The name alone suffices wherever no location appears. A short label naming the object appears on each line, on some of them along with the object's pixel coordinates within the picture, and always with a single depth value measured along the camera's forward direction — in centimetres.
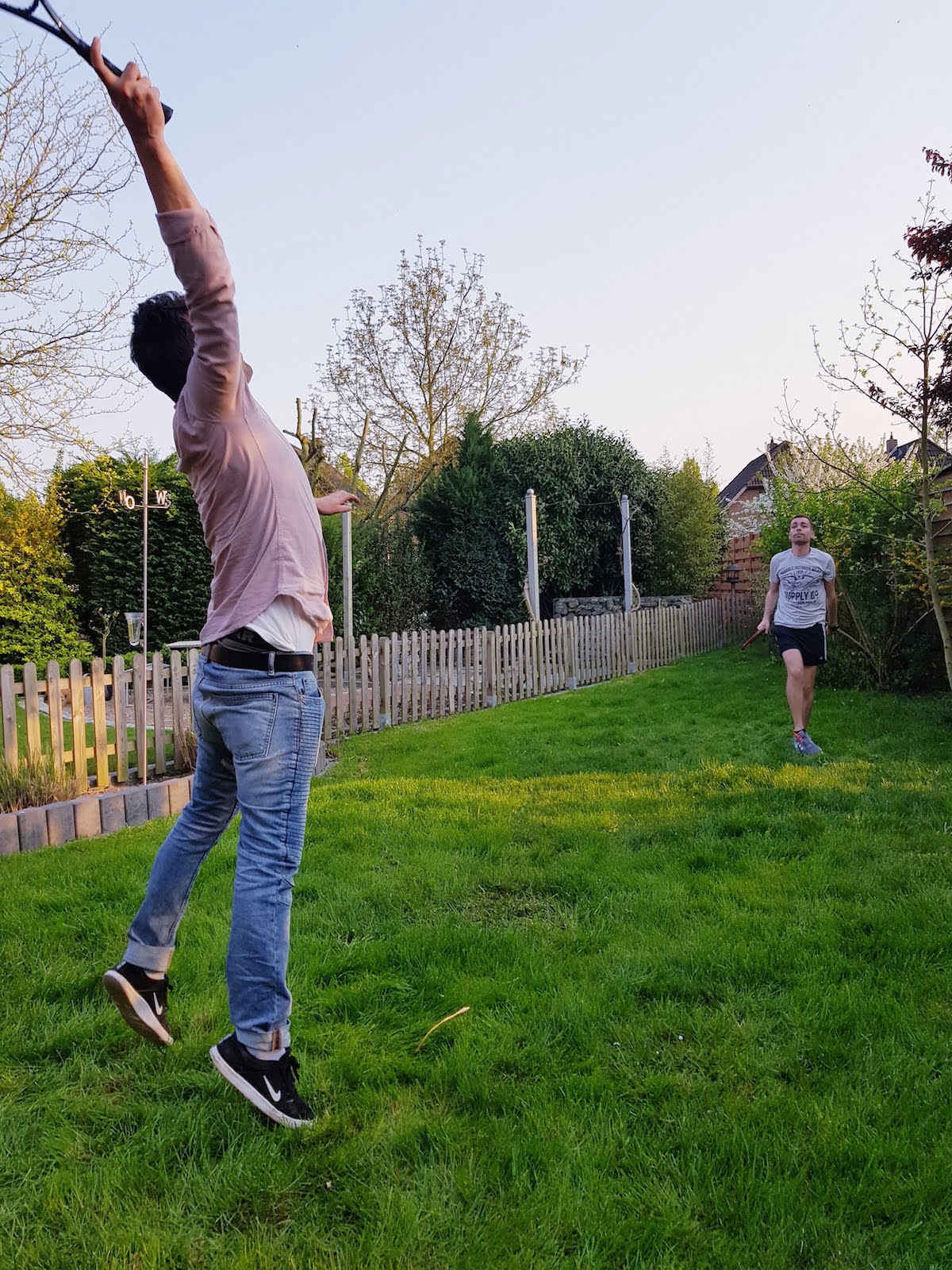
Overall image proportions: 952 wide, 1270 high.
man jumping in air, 182
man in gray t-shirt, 607
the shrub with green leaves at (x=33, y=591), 1084
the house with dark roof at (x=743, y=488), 3303
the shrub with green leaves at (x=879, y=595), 809
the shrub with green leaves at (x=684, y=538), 1711
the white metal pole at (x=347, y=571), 909
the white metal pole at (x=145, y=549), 1097
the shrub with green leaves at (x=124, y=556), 1220
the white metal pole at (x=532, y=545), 1207
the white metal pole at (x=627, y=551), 1439
